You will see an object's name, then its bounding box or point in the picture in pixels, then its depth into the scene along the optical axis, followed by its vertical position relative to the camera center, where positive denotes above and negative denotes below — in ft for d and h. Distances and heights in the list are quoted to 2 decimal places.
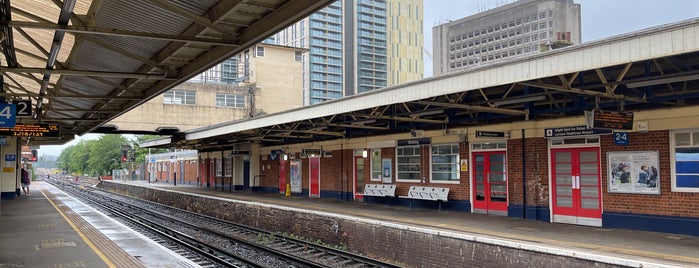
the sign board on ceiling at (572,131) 38.86 +2.07
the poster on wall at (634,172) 36.35 -0.92
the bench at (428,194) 52.49 -3.49
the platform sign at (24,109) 39.50 +3.70
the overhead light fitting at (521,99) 35.11 +4.01
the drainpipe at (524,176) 45.11 -1.42
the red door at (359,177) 66.03 -2.22
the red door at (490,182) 47.88 -2.12
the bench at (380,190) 59.36 -3.49
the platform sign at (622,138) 37.32 +1.46
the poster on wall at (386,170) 60.90 -1.25
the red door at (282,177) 85.05 -2.84
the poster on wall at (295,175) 80.28 -2.43
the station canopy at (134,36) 19.93 +5.43
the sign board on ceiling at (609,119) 32.83 +2.49
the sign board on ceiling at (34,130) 46.78 +2.58
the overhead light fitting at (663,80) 27.22 +4.12
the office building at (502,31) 363.35 +93.04
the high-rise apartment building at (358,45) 430.20 +94.25
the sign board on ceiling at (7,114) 35.42 +2.98
